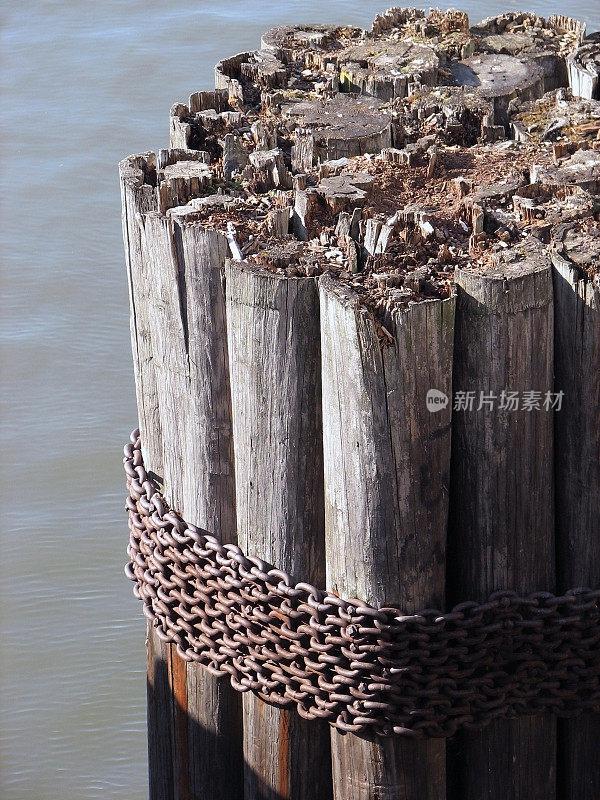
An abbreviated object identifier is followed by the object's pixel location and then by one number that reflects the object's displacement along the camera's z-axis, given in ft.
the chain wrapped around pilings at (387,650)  23.45
